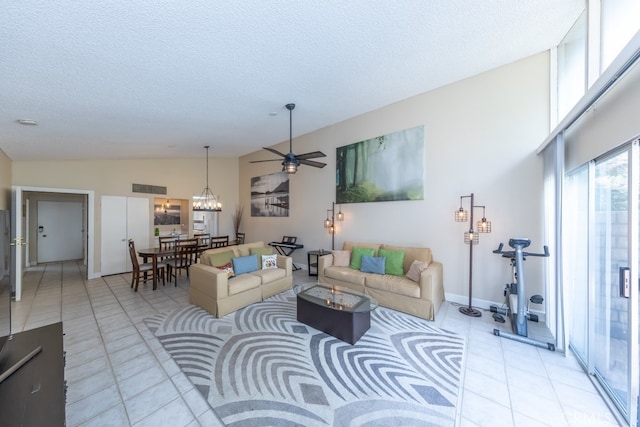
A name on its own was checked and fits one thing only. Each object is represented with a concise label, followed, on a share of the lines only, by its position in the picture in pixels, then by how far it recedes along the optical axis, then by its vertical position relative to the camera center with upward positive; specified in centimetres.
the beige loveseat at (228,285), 346 -117
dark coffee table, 277 -123
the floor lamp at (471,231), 356 -27
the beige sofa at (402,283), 337 -112
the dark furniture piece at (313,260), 538 -120
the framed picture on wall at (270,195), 682 +54
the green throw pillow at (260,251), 462 -77
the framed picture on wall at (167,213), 689 -3
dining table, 475 -87
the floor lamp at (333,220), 543 -17
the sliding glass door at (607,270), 174 -51
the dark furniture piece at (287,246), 620 -87
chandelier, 615 +37
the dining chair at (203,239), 597 -75
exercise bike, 285 -108
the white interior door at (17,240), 418 -50
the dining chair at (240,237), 800 -84
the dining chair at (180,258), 519 -108
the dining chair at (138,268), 469 -113
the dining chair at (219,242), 625 -81
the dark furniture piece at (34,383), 103 -89
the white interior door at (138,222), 620 -26
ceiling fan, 372 +85
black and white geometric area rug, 183 -153
